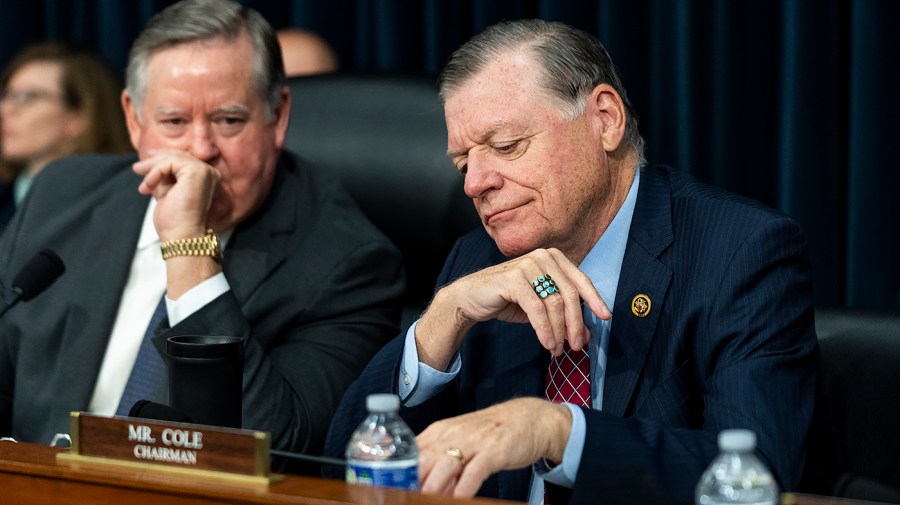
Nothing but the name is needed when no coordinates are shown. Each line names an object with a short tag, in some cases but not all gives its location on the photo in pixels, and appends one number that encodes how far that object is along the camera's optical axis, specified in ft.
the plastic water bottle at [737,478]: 6.43
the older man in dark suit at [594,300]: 7.59
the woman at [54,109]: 13.53
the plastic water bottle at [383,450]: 6.85
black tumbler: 7.43
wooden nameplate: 6.82
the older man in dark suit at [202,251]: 9.23
